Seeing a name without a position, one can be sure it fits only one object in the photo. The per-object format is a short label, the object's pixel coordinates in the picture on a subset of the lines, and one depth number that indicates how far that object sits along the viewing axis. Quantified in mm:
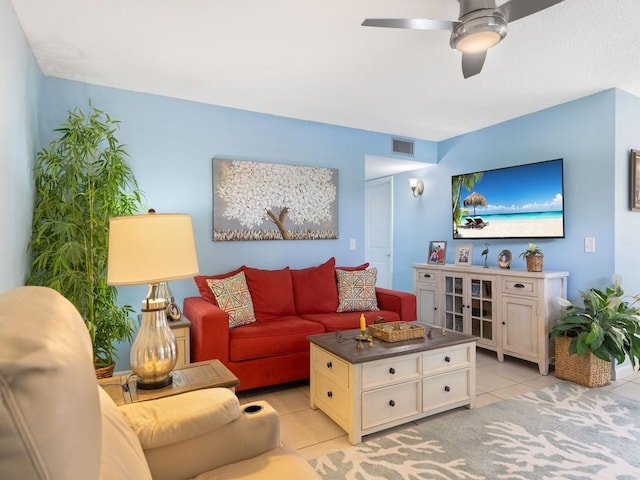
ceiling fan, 1776
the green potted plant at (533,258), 3393
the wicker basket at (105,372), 2476
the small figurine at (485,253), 4094
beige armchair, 448
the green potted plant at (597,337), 2869
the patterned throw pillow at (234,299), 2938
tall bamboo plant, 2438
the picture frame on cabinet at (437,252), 4527
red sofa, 2689
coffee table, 2180
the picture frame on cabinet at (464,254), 4180
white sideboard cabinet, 3260
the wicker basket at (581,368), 2928
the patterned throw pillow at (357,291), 3492
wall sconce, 5082
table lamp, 1468
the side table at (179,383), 1507
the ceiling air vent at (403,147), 4578
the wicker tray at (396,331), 2447
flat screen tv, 3510
